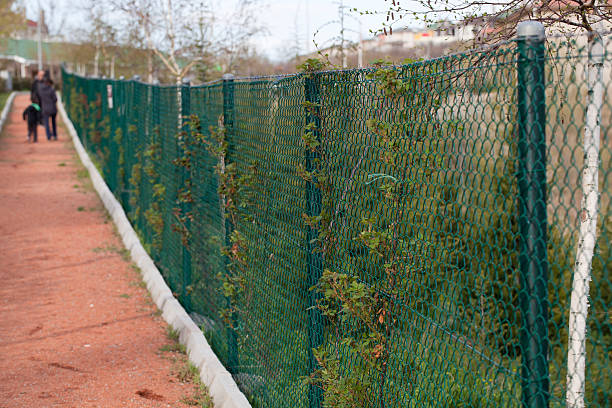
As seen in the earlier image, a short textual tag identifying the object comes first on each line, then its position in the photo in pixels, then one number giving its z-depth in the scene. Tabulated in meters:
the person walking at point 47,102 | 23.81
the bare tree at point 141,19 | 13.03
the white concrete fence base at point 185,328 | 5.16
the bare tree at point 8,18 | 35.81
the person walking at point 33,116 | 24.16
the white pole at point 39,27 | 48.31
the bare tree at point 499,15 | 3.69
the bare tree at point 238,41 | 12.01
